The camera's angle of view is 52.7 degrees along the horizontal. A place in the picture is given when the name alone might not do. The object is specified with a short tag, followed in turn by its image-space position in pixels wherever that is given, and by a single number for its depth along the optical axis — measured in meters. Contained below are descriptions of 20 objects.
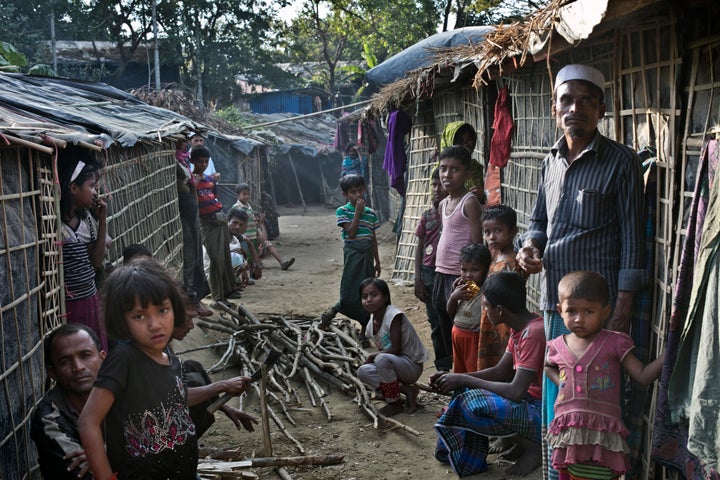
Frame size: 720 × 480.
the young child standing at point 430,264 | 6.03
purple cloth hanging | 11.16
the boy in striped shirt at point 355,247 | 7.05
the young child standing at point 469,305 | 4.89
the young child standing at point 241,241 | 10.51
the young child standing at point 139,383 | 2.53
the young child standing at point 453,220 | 5.25
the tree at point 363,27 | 22.67
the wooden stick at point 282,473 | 4.22
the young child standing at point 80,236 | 4.55
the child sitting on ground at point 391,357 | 5.22
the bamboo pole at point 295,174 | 25.11
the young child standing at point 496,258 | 4.54
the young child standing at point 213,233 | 9.38
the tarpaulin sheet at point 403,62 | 13.22
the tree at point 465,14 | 18.84
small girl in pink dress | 3.02
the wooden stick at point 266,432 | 4.34
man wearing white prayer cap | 3.13
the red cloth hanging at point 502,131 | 6.71
